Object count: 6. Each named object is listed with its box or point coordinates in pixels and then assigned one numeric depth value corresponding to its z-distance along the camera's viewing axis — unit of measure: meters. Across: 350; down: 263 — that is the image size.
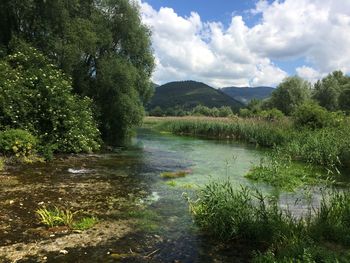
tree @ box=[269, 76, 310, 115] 74.00
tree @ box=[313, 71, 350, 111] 69.56
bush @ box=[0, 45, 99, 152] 19.33
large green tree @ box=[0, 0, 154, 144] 24.58
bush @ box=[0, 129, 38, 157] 17.42
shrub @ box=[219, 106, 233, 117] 97.76
